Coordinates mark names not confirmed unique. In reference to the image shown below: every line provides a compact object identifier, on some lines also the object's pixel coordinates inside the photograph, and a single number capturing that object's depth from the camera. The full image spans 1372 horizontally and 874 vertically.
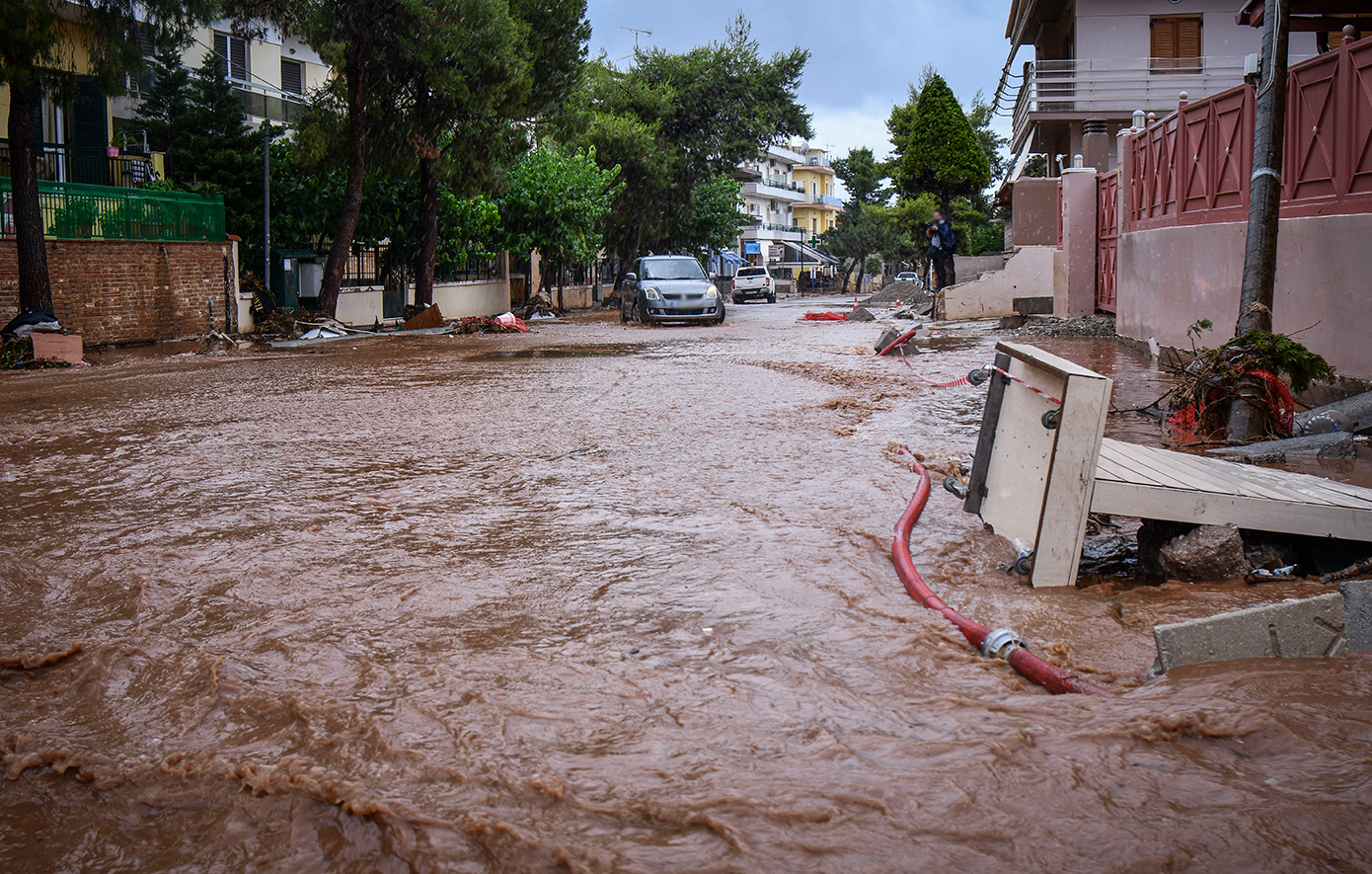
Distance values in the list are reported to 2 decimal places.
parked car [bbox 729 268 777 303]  49.69
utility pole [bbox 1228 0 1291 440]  7.66
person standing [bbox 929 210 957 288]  29.59
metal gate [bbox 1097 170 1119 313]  18.62
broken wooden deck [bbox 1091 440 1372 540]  4.30
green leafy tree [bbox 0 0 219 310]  15.94
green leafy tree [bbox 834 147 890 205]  85.75
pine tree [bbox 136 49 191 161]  28.84
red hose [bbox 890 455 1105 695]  3.34
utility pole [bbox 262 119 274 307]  21.45
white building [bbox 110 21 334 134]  33.72
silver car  24.67
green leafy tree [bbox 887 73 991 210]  41.25
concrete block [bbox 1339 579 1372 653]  3.41
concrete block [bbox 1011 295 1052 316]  23.36
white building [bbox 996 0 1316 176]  28.59
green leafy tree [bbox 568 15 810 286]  39.44
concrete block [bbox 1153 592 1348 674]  3.35
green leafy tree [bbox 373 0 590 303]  22.70
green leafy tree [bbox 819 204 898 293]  71.94
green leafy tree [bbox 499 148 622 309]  31.25
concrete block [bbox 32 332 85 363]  15.59
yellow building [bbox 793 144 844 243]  95.44
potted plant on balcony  23.30
